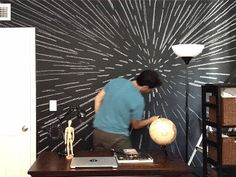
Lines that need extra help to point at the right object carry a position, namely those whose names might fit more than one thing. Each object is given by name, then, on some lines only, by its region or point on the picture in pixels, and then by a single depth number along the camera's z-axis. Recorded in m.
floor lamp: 3.16
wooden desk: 2.26
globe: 2.59
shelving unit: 3.02
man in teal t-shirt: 2.90
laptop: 2.33
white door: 3.56
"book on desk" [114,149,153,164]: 2.46
